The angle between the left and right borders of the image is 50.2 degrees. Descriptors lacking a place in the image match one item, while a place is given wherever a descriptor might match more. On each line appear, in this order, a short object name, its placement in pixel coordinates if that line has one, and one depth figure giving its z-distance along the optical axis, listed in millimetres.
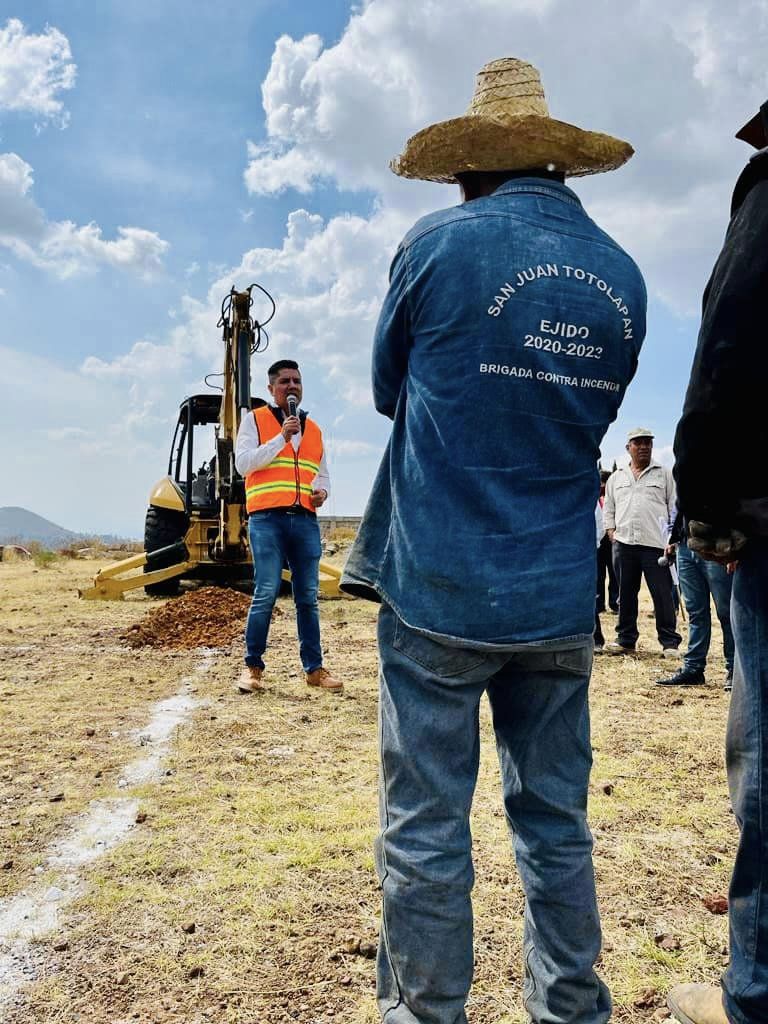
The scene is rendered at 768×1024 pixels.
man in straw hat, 1688
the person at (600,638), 7574
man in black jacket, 1688
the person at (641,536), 7426
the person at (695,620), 6141
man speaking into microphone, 5254
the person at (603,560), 8648
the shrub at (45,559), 19078
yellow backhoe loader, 10742
